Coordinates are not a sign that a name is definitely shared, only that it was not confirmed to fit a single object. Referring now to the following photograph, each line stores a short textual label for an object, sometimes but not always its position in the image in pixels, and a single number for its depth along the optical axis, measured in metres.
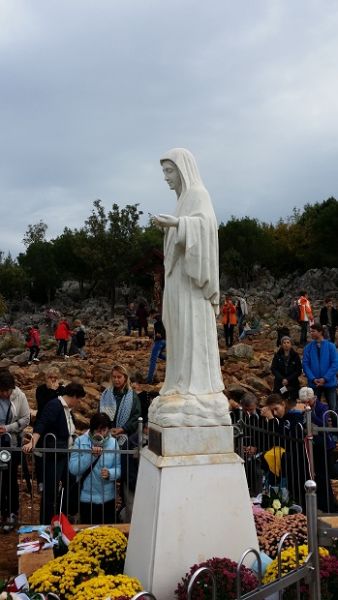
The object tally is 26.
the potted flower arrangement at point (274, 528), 4.55
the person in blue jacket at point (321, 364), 8.42
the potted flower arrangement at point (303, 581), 3.78
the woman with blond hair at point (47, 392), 7.63
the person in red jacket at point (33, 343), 20.64
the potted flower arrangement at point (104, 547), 4.51
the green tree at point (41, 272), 54.19
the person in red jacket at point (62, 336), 21.53
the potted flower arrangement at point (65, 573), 3.94
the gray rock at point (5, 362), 19.62
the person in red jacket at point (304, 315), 17.22
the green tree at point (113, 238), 43.62
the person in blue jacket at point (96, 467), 5.90
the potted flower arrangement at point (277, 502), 5.34
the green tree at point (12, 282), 53.06
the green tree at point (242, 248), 50.38
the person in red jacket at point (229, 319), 19.97
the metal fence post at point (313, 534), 2.80
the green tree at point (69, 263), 53.21
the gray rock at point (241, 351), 18.92
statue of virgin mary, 4.26
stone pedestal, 3.91
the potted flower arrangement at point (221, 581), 3.58
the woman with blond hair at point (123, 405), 6.53
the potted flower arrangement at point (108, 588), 3.53
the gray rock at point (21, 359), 21.26
